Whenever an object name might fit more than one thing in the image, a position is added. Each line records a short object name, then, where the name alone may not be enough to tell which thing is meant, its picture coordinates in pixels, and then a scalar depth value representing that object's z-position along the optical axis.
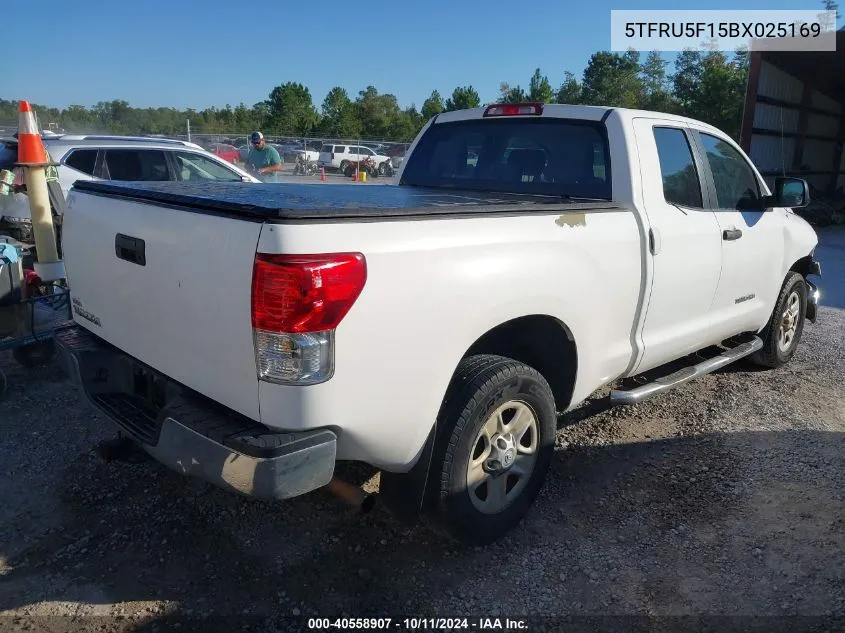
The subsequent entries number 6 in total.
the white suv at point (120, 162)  7.80
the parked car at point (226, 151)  27.82
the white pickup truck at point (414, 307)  2.16
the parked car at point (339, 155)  35.22
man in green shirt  10.01
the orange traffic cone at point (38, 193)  4.86
